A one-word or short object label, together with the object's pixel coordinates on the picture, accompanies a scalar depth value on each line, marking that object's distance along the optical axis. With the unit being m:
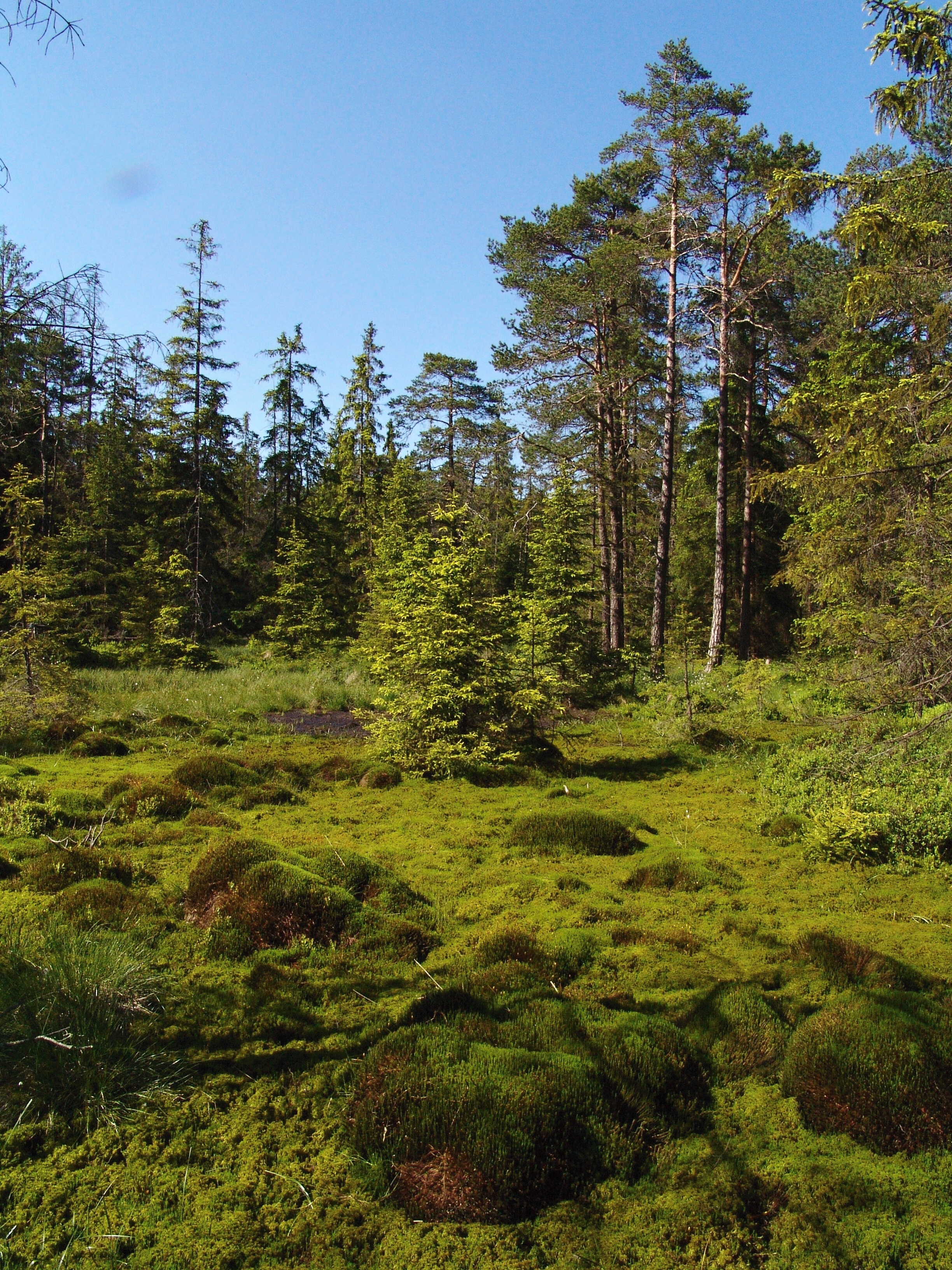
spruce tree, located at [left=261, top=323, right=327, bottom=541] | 38.12
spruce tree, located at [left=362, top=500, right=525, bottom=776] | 10.45
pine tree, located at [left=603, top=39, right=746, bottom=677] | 17.98
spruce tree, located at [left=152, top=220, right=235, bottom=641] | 26.61
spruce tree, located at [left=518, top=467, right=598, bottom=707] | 14.34
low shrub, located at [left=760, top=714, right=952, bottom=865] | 6.98
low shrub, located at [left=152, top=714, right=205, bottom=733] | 13.34
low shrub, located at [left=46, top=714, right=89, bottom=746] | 11.69
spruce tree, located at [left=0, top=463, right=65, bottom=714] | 12.12
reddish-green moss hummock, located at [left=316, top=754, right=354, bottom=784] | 10.39
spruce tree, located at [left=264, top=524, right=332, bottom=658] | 25.88
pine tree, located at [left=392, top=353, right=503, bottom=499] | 33.97
